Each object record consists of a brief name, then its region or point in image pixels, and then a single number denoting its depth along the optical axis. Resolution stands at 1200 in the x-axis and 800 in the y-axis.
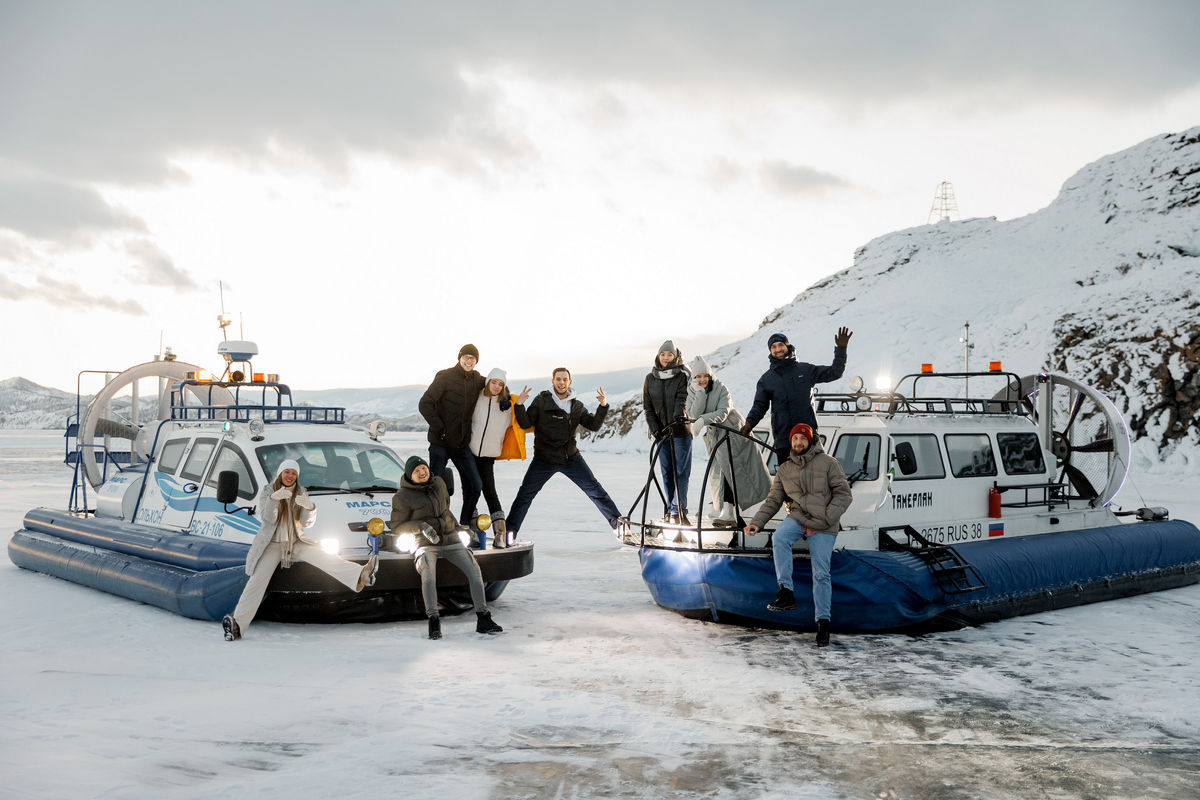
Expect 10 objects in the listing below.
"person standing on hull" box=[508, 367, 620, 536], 9.16
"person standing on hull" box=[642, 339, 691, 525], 9.12
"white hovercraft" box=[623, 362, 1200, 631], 7.68
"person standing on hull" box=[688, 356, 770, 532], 8.73
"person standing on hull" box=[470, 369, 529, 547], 9.02
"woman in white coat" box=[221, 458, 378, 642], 7.57
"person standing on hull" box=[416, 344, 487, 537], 8.90
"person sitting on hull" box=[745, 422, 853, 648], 7.34
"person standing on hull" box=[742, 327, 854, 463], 8.45
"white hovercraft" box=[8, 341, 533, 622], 7.96
